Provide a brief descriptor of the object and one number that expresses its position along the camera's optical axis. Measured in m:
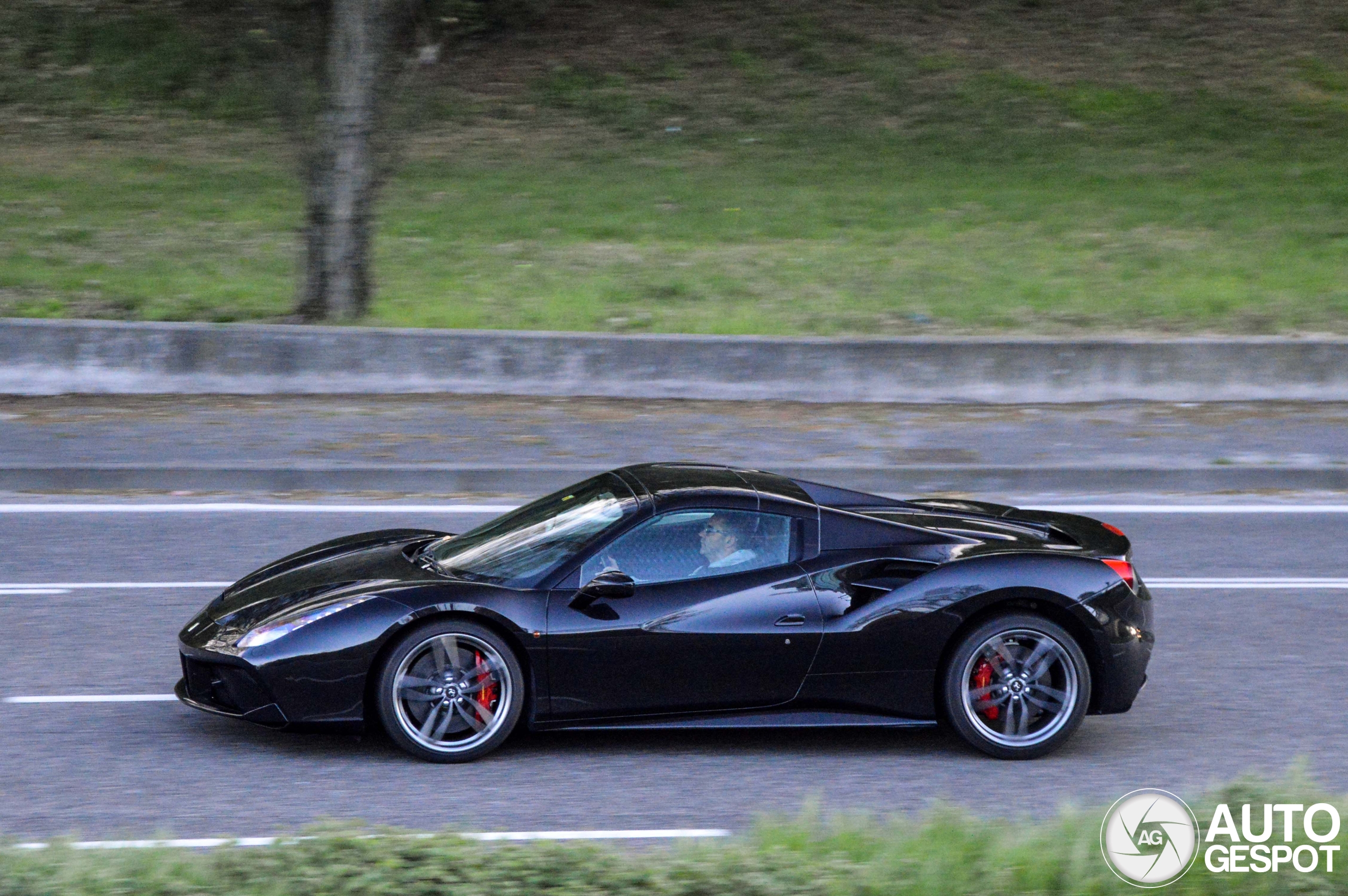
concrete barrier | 26.81
